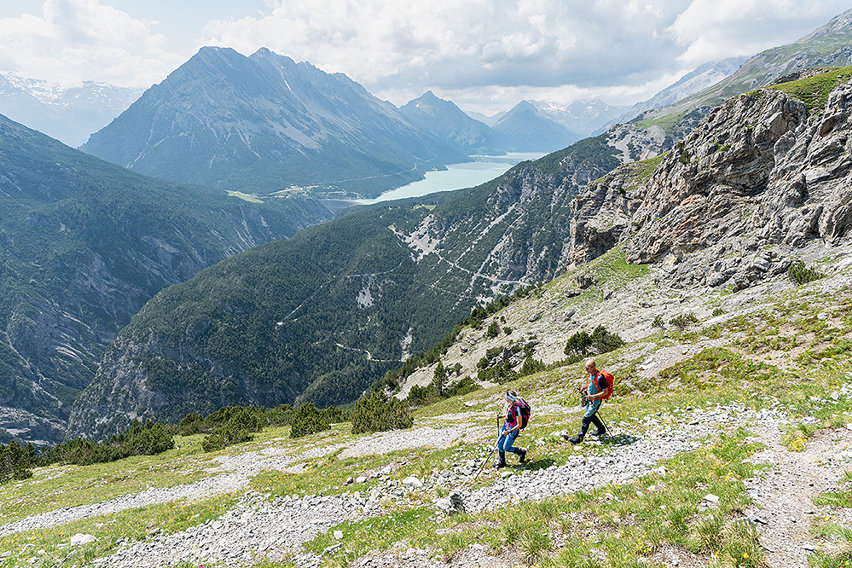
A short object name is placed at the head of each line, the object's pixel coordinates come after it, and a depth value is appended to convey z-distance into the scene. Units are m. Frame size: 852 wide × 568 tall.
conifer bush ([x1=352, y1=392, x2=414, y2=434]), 33.53
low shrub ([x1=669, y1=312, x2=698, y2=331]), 36.94
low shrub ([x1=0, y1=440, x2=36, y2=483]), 37.19
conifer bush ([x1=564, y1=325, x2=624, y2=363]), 45.67
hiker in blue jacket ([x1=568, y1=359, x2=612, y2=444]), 15.96
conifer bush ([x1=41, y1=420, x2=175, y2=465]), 43.00
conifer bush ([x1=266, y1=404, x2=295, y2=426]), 57.05
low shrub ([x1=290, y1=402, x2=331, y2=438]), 41.09
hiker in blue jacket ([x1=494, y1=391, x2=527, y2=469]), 15.08
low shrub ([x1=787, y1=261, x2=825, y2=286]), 35.68
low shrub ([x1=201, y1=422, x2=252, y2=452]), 40.41
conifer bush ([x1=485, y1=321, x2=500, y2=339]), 84.39
